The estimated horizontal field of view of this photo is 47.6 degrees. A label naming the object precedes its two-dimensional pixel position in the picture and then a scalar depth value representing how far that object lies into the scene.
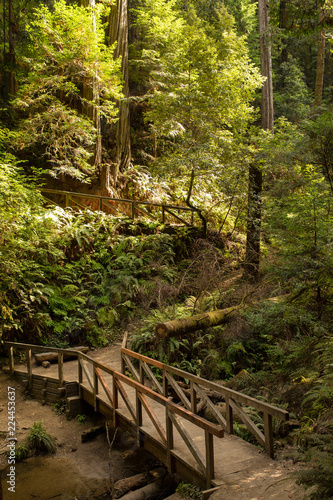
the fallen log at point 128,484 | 6.06
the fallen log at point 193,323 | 8.88
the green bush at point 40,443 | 7.36
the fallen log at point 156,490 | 5.84
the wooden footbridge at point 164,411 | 5.10
